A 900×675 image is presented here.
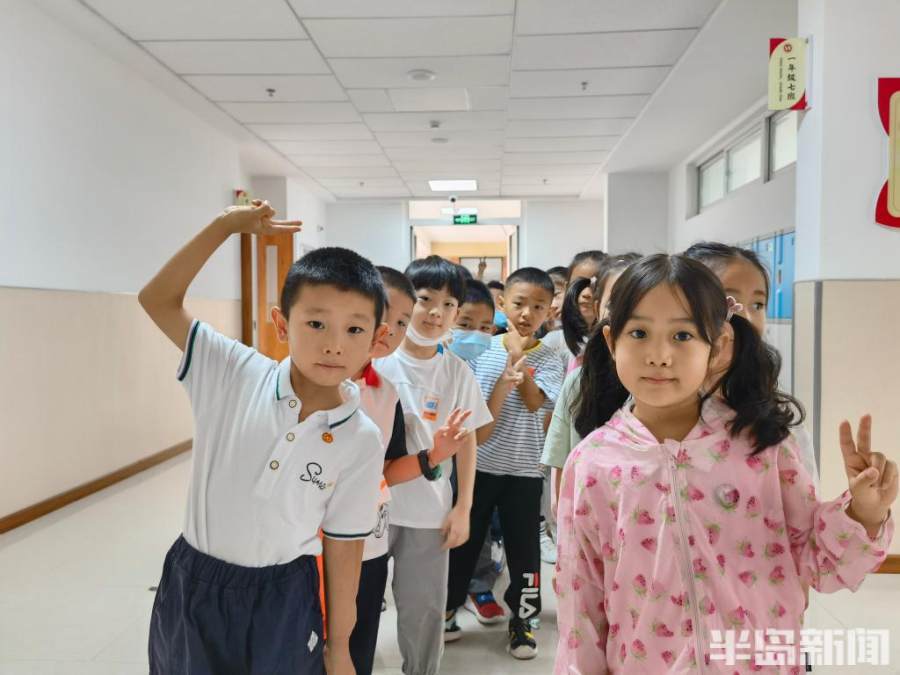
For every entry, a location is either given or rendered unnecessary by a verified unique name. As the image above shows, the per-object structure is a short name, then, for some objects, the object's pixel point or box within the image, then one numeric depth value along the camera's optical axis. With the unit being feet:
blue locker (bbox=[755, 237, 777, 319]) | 15.42
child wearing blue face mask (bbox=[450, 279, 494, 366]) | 7.44
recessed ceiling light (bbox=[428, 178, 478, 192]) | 26.37
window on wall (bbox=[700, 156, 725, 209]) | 20.26
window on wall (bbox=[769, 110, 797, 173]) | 15.03
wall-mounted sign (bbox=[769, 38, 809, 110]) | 9.58
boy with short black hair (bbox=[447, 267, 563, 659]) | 6.81
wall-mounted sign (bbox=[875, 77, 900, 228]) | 9.12
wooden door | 24.02
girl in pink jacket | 3.04
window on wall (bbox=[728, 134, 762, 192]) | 17.31
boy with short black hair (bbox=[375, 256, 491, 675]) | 5.64
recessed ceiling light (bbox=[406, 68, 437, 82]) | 14.67
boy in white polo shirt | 3.29
